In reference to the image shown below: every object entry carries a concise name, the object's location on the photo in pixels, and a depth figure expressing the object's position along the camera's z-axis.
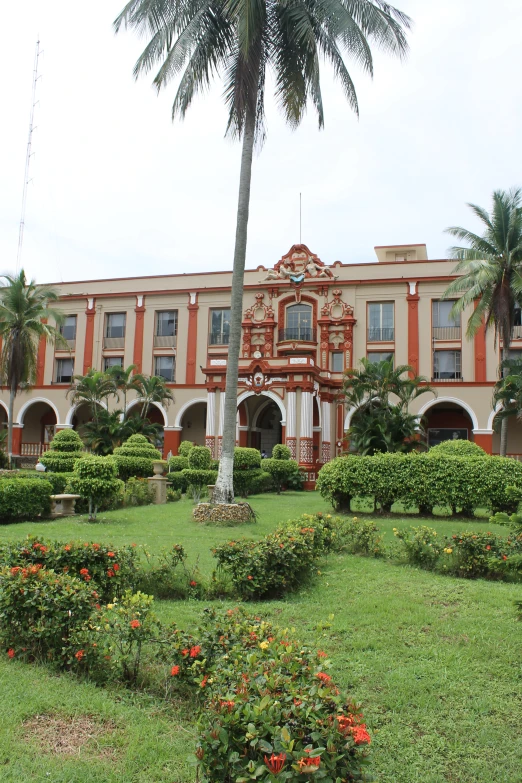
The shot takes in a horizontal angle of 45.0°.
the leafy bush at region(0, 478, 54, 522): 11.98
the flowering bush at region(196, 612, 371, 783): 2.42
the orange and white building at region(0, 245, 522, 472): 27.16
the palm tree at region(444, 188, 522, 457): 22.47
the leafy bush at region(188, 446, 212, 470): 18.34
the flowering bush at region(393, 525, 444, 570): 7.70
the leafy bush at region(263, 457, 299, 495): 20.97
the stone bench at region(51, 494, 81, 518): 13.45
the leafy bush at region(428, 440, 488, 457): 13.88
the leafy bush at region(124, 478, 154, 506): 15.81
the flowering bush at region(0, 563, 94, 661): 4.38
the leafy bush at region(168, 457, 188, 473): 21.38
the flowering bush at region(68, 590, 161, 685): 4.14
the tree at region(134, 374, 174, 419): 31.16
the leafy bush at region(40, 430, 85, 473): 17.95
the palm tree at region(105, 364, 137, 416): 31.12
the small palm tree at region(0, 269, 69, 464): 25.31
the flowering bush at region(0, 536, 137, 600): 5.84
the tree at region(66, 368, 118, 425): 29.56
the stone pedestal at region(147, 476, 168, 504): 16.58
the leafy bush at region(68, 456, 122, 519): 12.74
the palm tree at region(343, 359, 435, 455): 19.05
